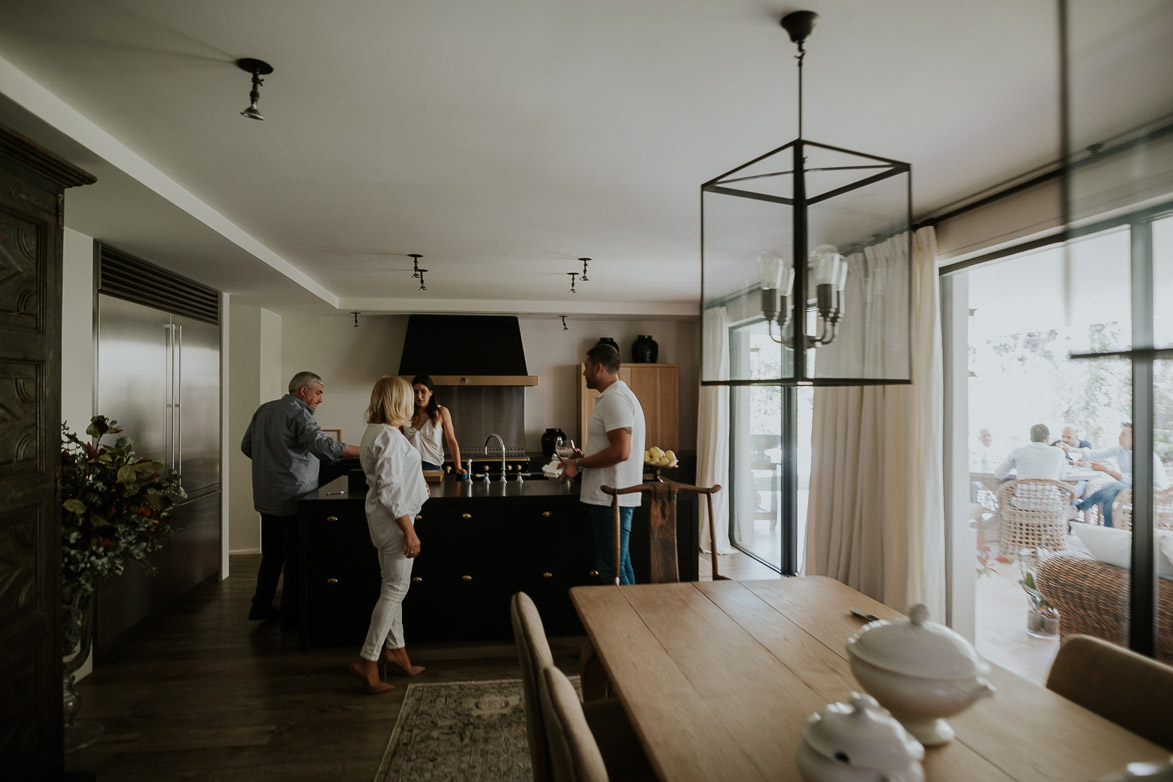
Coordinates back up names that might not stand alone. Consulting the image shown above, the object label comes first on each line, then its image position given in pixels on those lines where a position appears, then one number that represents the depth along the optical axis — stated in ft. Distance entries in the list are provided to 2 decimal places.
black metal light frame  4.77
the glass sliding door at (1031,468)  8.83
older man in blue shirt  13.50
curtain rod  9.64
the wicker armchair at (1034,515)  10.14
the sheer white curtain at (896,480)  11.27
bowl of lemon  14.99
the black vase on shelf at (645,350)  23.71
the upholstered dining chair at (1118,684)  4.74
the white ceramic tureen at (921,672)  4.13
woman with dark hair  16.28
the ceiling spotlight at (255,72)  6.65
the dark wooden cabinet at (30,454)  6.73
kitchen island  12.10
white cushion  8.08
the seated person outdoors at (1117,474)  8.34
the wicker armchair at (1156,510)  7.95
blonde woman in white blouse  9.93
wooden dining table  4.17
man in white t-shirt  11.05
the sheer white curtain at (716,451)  21.42
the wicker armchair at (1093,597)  8.23
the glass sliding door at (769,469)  17.75
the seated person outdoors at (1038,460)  10.30
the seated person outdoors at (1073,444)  9.75
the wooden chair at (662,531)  8.74
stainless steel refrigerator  12.32
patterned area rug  8.36
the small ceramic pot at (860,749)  3.44
